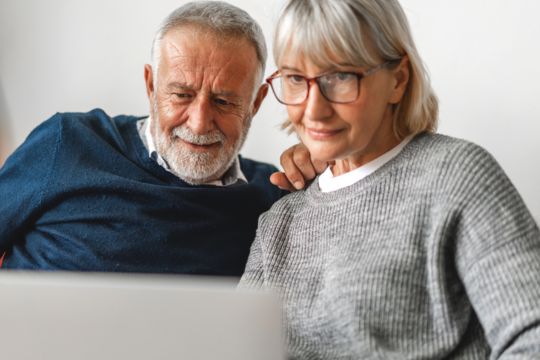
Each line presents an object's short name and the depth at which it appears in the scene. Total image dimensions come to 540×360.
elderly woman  1.26
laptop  0.95
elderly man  1.80
